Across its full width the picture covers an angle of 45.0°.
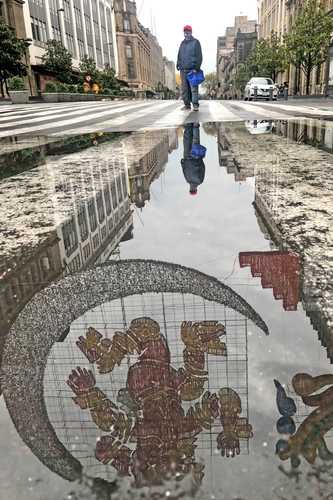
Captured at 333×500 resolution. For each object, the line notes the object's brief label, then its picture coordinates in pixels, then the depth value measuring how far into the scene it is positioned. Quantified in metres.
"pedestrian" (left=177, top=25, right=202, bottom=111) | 11.04
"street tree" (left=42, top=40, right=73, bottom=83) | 39.19
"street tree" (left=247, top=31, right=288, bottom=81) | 44.73
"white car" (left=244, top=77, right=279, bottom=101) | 28.81
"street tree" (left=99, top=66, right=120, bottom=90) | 49.78
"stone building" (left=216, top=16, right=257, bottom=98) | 94.06
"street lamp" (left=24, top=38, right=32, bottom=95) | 38.86
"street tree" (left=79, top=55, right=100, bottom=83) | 46.72
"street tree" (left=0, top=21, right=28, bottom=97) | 26.30
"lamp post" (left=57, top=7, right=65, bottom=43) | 46.15
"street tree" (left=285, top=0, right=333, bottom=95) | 30.11
